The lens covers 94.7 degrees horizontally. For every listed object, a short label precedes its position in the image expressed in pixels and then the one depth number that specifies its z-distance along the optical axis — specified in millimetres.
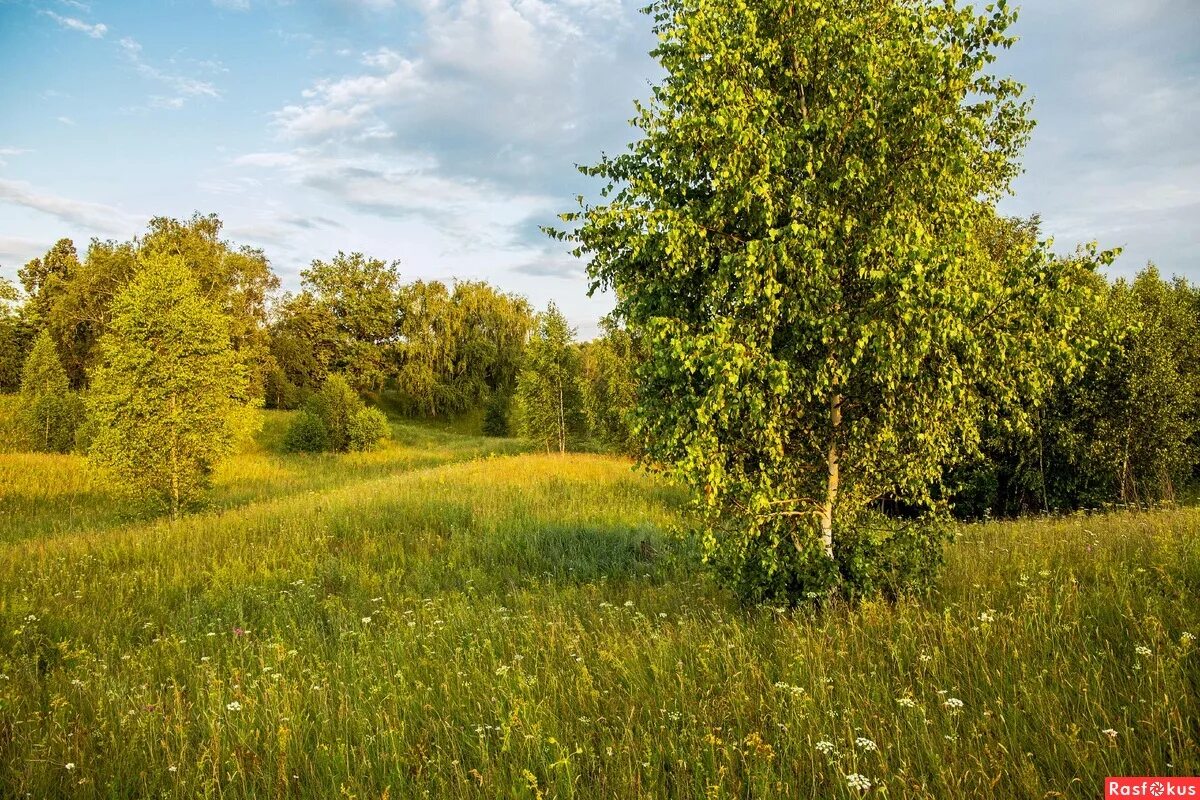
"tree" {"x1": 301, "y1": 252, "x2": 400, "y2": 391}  54188
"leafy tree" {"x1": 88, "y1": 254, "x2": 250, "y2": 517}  14805
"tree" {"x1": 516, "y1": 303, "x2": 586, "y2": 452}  34625
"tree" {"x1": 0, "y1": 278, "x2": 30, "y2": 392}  41688
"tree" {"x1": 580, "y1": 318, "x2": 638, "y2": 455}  29109
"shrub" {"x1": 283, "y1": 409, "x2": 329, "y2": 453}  35594
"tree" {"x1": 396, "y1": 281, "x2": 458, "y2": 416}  51469
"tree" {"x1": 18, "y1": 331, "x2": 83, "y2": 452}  29047
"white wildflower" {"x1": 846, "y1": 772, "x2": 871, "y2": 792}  2750
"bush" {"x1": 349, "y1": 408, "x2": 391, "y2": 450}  37375
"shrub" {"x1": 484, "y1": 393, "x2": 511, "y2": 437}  53781
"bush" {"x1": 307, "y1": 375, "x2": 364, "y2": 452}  37281
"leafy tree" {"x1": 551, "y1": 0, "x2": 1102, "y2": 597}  5094
